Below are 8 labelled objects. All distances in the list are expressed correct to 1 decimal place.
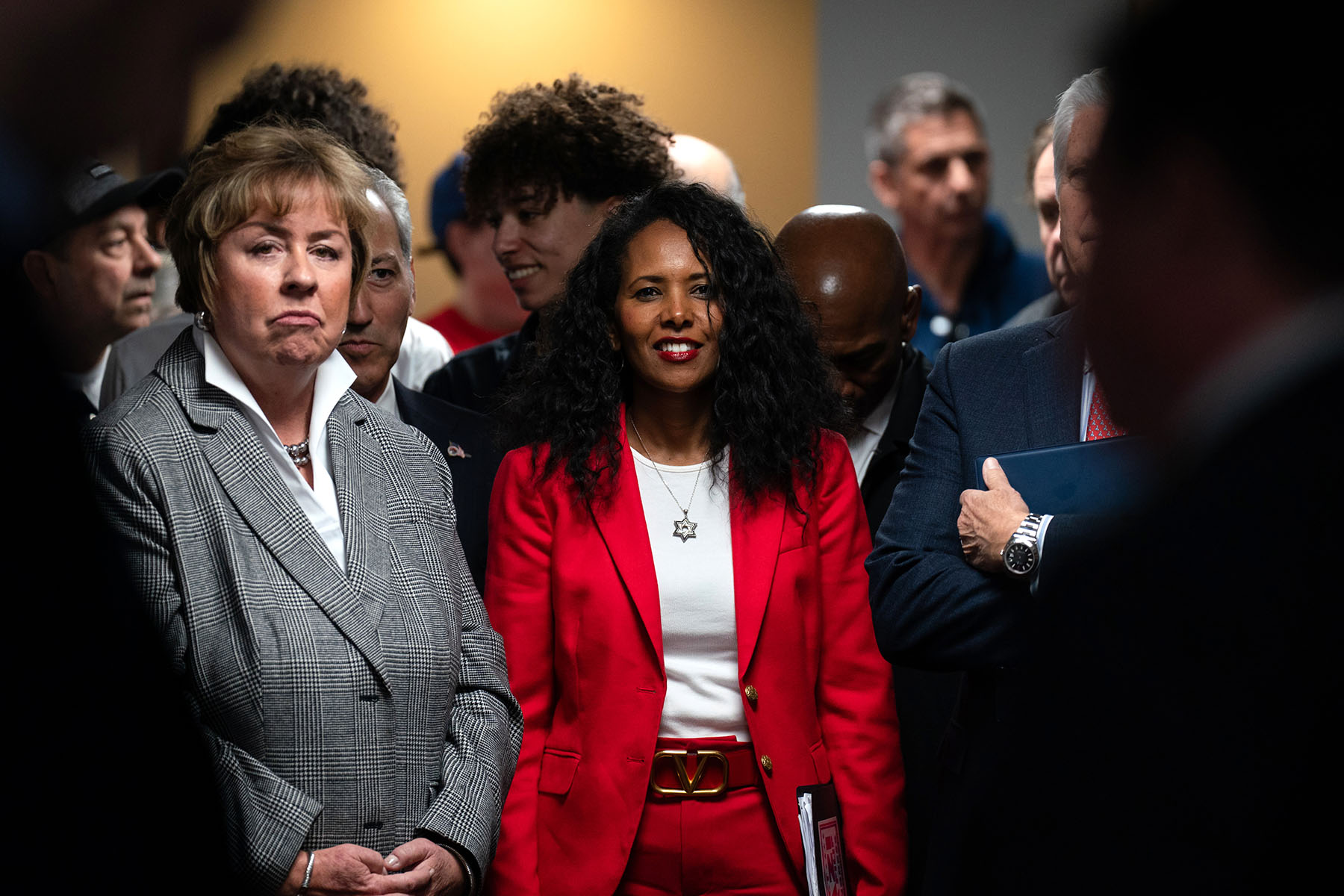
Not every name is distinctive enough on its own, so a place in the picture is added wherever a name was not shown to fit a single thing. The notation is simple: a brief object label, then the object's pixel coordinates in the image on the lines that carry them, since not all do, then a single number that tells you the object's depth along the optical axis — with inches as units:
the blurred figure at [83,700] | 117.3
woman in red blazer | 207.0
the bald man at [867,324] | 223.4
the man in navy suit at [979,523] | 202.3
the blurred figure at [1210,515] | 111.3
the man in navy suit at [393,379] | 221.1
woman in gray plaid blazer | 199.0
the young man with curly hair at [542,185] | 233.7
